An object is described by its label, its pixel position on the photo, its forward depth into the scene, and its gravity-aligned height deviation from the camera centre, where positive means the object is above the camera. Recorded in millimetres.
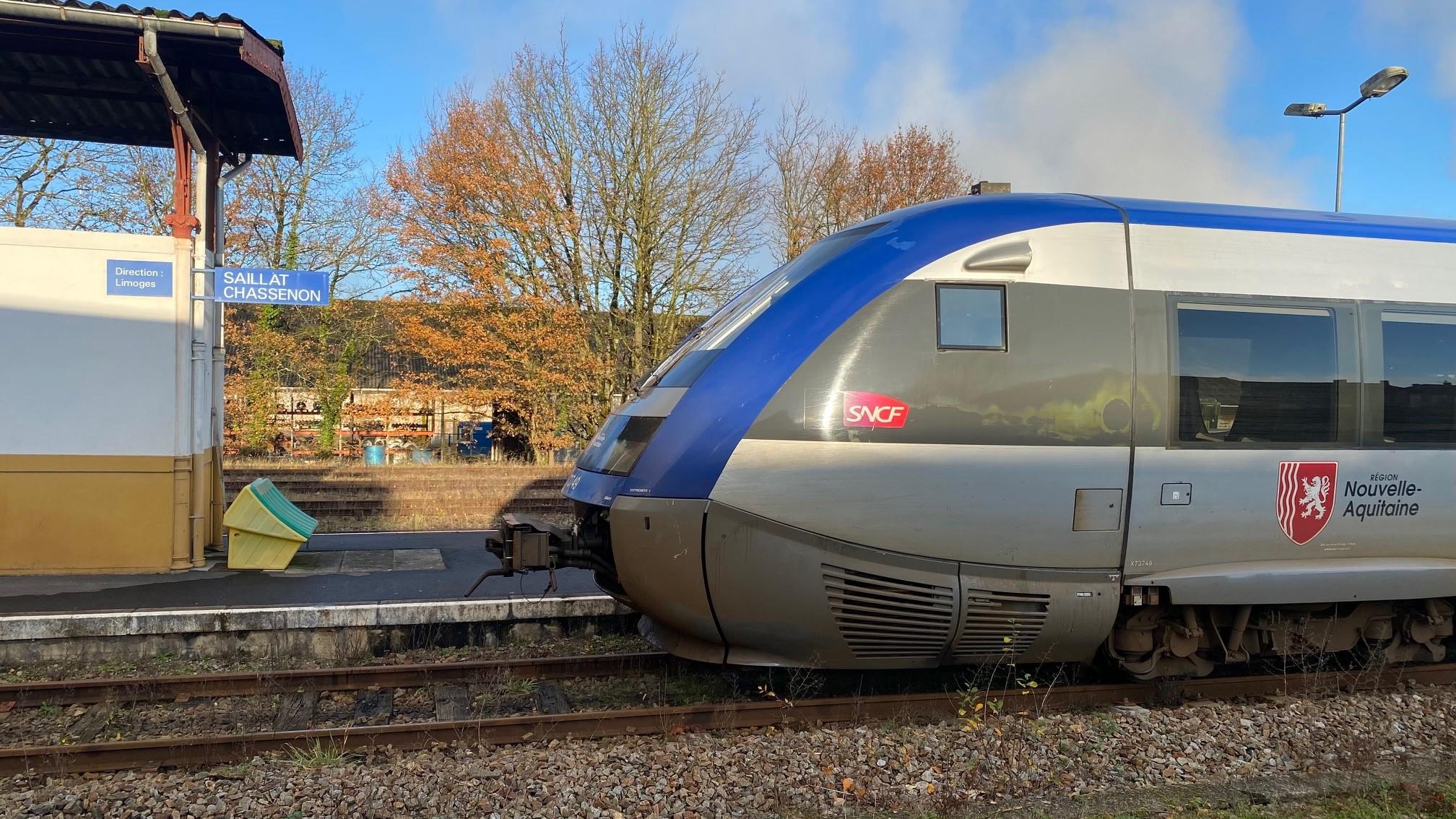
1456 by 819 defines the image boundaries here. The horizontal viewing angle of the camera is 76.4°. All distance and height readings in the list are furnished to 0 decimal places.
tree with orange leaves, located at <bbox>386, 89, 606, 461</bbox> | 22844 +3100
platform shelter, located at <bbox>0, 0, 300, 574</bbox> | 8703 +742
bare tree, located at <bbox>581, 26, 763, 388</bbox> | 22922 +5113
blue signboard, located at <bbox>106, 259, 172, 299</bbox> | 8953 +1445
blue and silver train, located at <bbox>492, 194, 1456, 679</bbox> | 5129 -140
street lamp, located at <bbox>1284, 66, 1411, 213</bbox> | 14180 +5357
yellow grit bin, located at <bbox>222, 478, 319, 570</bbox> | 9336 -1101
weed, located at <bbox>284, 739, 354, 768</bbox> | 4965 -1800
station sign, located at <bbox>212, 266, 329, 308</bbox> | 9211 +1410
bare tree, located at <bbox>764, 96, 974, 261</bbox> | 30828 +8780
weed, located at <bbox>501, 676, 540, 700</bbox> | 6332 -1821
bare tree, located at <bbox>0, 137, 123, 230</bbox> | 25109 +6667
